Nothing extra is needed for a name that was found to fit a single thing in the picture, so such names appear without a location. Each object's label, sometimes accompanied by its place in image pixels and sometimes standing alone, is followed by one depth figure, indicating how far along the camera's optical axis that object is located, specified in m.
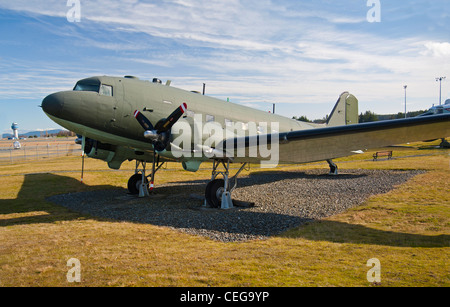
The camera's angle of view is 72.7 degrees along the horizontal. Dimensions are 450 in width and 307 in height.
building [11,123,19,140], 132.50
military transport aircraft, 11.54
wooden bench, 32.81
